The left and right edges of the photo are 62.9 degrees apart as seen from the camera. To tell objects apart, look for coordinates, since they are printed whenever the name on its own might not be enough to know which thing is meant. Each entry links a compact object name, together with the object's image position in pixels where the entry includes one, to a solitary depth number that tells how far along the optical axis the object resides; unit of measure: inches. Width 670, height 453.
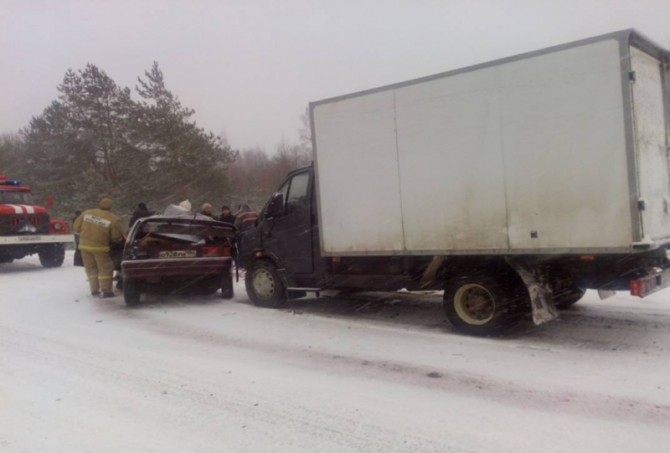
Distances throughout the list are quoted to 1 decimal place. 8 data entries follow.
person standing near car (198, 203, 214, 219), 453.9
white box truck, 203.6
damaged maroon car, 330.3
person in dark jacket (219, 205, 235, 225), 502.3
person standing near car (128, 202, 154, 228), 451.2
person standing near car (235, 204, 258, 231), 437.1
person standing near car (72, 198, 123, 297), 372.8
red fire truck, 537.0
